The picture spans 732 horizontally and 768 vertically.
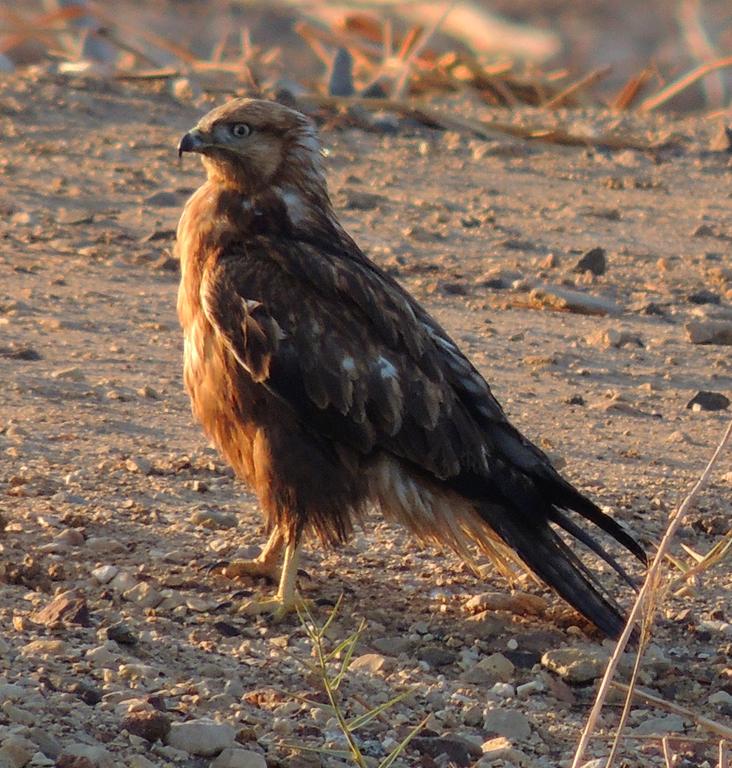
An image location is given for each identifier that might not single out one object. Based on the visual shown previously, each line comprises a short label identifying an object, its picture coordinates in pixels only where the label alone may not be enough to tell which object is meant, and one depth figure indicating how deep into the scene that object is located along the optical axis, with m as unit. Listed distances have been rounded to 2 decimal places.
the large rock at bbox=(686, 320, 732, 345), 16.64
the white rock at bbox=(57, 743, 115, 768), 8.41
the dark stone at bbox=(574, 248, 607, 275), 18.34
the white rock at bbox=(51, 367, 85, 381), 14.26
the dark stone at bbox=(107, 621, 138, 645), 10.06
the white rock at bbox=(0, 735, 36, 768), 8.30
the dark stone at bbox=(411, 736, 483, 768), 9.37
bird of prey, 11.17
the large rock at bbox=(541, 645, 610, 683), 10.46
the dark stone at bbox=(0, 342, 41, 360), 14.57
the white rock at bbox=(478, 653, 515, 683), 10.49
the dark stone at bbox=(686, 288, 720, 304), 17.87
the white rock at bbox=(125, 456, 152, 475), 12.59
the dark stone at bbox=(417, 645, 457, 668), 10.60
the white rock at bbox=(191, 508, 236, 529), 12.02
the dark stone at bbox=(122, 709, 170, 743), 8.85
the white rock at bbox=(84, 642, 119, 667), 9.66
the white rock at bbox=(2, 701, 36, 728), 8.69
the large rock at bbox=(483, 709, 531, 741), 9.73
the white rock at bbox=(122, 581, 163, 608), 10.74
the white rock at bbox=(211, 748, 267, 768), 8.77
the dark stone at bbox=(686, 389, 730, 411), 15.05
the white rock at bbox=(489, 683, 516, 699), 10.26
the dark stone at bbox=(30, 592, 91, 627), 10.14
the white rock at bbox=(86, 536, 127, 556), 11.28
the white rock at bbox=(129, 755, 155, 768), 8.59
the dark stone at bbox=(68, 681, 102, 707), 9.15
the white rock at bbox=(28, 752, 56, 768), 8.36
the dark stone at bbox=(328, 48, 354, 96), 23.30
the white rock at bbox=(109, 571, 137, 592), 10.82
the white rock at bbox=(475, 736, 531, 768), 9.36
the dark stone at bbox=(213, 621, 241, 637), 10.62
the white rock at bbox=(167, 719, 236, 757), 8.87
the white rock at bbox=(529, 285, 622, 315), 17.25
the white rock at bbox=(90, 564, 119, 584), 10.93
